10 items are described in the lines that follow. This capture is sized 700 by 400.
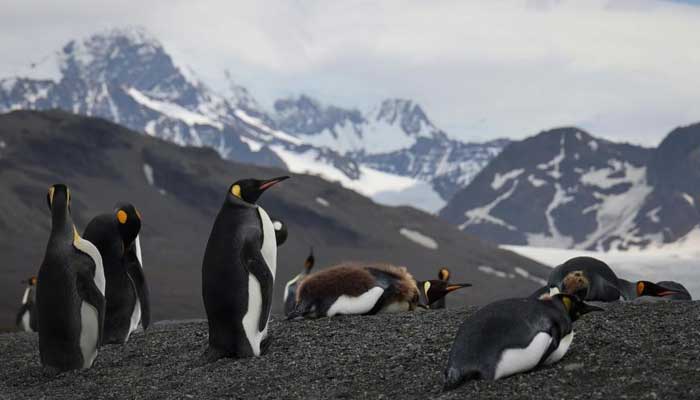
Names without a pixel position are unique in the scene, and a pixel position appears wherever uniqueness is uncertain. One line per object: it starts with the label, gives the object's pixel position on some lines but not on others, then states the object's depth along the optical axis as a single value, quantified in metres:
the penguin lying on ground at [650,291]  11.75
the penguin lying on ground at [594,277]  11.43
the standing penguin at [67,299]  10.97
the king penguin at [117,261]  12.54
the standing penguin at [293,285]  19.16
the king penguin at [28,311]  30.67
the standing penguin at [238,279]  10.12
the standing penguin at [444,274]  18.19
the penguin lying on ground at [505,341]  7.70
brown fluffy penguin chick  11.33
